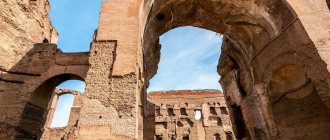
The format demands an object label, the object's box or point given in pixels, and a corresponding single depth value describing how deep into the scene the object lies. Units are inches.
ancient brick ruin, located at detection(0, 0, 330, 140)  191.2
